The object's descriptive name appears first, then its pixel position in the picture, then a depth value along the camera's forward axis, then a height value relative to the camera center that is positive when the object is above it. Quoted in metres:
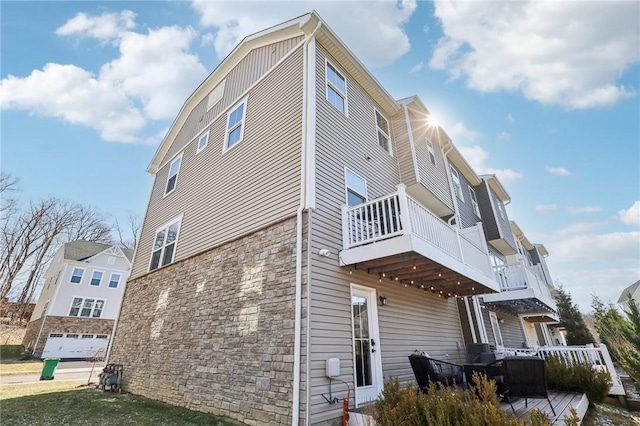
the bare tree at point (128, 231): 33.31 +12.13
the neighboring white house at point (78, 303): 22.89 +3.13
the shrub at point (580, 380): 6.51 -0.82
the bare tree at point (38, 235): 28.38 +10.56
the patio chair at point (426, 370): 5.67 -0.53
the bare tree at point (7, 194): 25.20 +12.20
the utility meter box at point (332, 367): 4.73 -0.39
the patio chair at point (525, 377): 4.85 -0.57
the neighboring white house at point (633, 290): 35.82 +6.08
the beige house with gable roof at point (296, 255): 5.15 +1.79
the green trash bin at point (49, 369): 13.84 -1.17
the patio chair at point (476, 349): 8.65 -0.22
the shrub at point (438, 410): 3.11 -0.75
